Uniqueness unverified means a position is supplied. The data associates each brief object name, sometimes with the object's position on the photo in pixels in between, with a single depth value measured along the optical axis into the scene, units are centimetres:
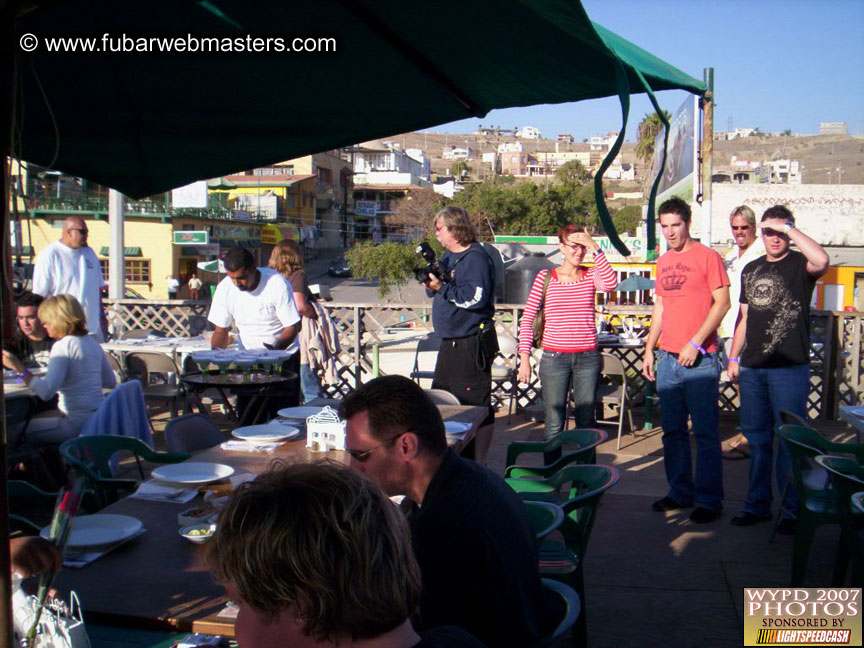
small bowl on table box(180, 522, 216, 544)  242
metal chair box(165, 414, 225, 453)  412
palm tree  6195
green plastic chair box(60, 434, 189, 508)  355
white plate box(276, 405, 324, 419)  433
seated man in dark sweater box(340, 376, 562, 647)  202
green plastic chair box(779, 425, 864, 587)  385
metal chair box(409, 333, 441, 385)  787
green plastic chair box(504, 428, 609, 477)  399
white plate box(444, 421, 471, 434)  397
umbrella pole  139
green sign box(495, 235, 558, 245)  4147
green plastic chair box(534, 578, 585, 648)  215
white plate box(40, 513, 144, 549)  235
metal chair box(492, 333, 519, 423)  832
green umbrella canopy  222
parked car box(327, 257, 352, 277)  6016
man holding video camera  523
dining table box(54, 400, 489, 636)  195
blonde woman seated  495
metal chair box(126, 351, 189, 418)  748
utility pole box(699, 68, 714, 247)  440
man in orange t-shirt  483
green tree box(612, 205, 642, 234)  5509
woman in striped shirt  542
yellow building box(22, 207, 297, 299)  4109
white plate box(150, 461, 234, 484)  300
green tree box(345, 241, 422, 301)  3997
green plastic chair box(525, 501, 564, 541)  294
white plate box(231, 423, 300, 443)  377
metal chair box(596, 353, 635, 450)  703
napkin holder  363
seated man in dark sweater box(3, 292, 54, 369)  576
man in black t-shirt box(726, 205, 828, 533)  462
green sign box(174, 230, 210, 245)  4109
